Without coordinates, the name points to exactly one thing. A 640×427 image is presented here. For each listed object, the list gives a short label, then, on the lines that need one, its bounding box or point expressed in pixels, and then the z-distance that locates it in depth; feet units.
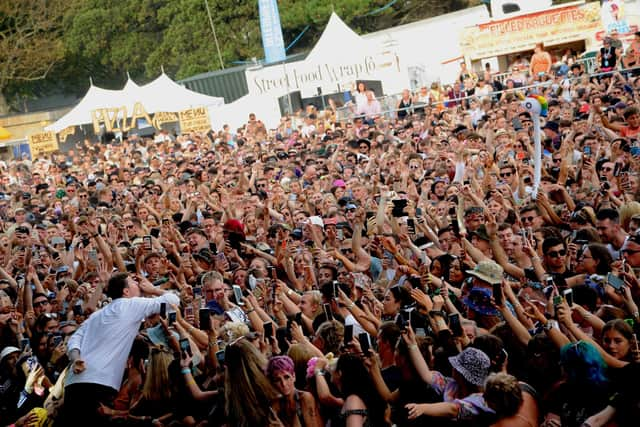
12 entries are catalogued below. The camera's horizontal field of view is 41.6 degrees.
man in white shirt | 17.40
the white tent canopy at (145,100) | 87.86
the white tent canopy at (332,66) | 74.38
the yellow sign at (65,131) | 92.89
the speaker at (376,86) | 97.25
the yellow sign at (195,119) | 87.10
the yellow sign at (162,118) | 86.89
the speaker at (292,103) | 102.71
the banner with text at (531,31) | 84.02
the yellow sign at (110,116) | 88.74
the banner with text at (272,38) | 85.05
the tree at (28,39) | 149.38
